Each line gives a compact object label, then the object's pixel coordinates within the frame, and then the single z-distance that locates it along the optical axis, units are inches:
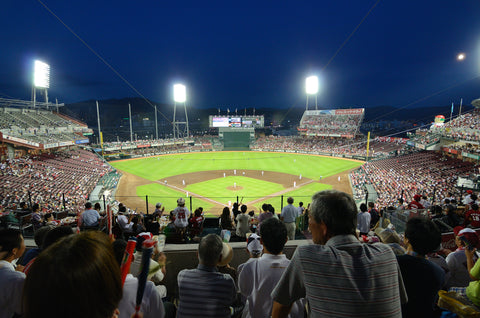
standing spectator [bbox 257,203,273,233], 296.5
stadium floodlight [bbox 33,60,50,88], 1628.9
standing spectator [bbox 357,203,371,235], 286.0
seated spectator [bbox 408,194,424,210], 335.9
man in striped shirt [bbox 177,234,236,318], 101.2
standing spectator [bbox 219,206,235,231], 328.5
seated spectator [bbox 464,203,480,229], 242.7
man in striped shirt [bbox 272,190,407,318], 65.0
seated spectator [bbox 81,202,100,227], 265.0
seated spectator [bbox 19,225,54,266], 133.1
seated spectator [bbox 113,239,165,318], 88.9
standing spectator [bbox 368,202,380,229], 376.5
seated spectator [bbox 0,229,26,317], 92.7
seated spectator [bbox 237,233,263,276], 144.1
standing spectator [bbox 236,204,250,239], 288.7
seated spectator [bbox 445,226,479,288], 134.0
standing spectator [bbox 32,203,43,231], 307.1
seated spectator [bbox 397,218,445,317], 90.8
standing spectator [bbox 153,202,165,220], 371.3
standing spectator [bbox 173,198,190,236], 307.5
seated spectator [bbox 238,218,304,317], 105.3
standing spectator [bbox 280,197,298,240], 323.6
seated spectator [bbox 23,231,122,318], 39.1
